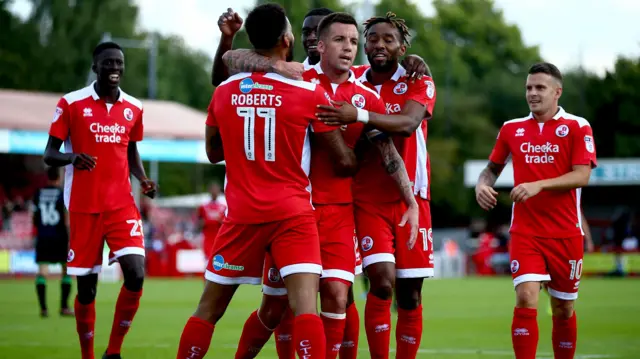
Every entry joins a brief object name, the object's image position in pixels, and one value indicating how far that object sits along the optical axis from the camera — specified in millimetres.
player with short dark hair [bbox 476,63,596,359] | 18125
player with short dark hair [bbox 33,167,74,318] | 35750
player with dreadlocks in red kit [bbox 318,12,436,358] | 17047
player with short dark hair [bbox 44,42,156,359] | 19453
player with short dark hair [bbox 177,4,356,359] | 14156
